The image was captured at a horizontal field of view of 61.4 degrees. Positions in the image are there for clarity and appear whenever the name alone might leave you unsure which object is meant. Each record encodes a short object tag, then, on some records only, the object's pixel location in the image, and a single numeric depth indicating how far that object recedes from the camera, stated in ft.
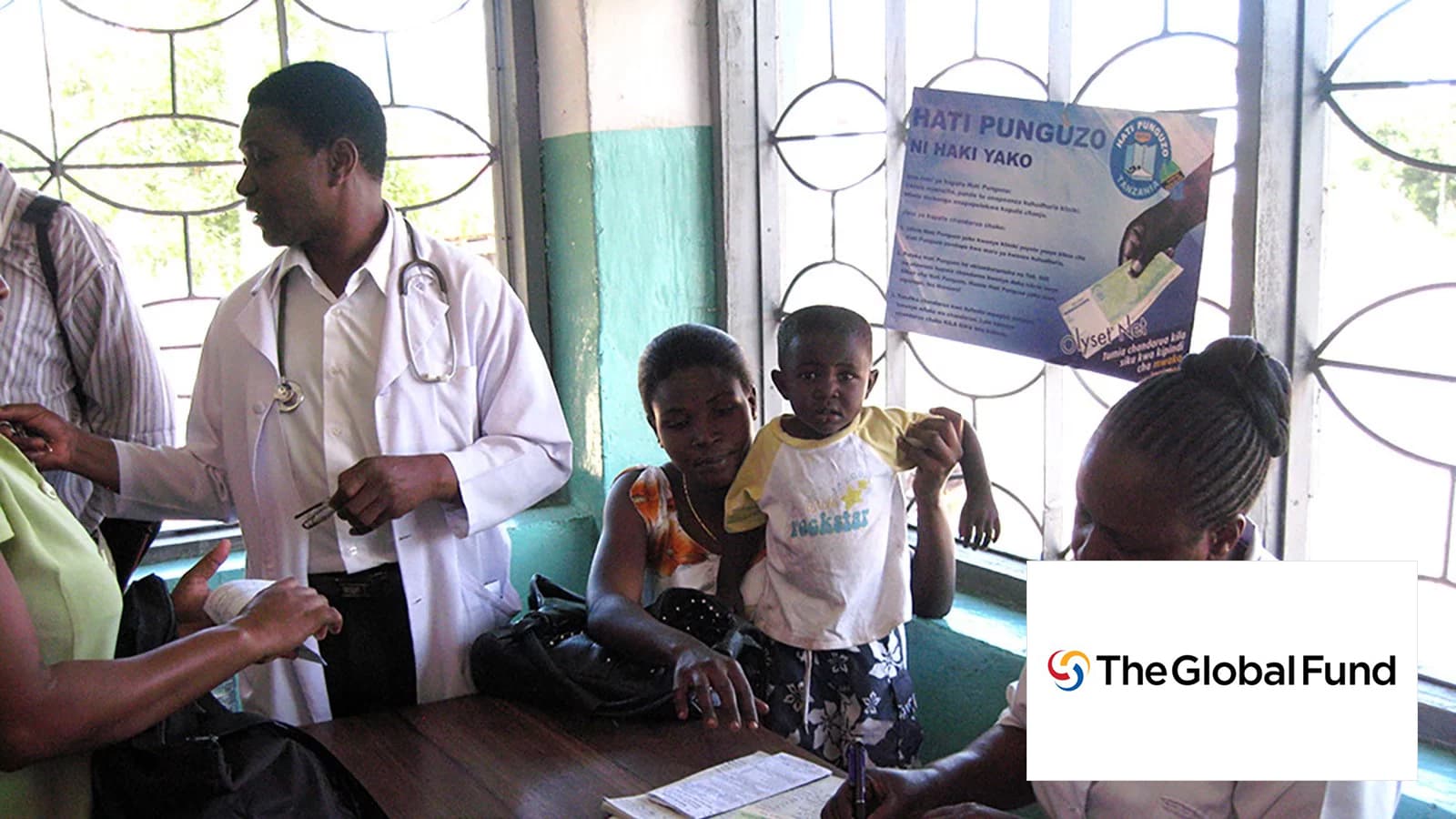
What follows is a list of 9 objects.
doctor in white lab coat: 6.81
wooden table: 5.29
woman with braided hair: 4.18
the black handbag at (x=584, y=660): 6.07
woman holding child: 6.93
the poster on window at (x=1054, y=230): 7.06
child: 6.85
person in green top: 4.10
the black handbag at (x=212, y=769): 4.42
